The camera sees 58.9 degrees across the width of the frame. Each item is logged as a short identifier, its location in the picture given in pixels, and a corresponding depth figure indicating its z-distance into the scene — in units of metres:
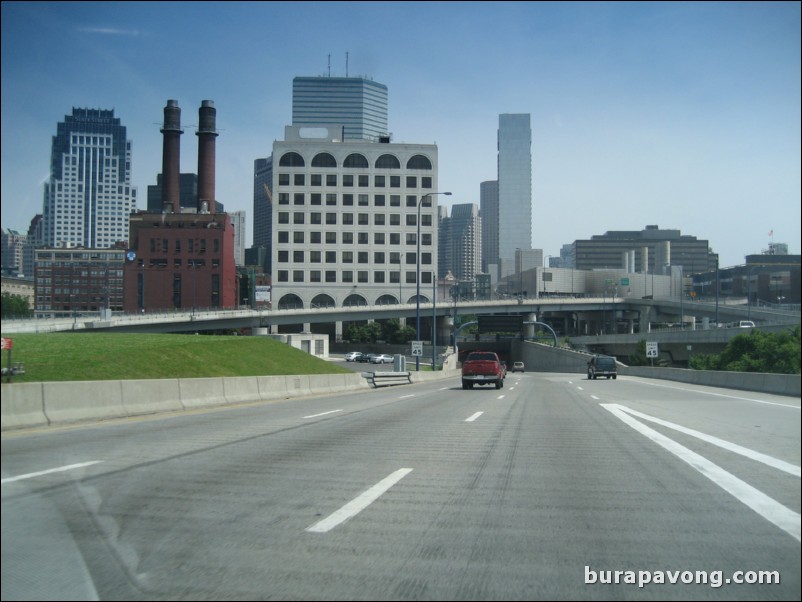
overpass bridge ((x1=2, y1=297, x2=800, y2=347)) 76.12
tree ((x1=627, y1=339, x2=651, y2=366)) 87.05
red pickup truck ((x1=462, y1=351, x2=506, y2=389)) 37.69
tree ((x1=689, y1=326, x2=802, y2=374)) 28.78
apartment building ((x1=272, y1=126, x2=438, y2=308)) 124.94
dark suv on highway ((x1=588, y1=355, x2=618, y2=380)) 54.34
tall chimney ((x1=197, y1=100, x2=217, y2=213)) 112.44
